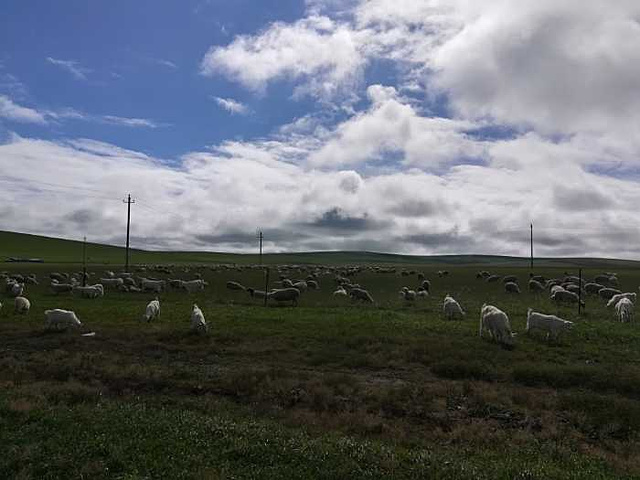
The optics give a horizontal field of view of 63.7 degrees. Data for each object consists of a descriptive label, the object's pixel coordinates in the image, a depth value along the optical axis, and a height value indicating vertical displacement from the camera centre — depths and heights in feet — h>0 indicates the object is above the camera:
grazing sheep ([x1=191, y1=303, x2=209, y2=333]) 73.77 -10.77
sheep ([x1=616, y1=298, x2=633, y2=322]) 90.94 -9.01
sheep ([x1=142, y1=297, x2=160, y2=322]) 85.47 -10.89
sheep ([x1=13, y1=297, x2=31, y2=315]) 94.38 -11.28
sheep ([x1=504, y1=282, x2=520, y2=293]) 156.66 -9.14
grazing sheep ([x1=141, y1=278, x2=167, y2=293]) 150.06 -11.04
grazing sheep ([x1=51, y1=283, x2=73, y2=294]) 139.23 -11.43
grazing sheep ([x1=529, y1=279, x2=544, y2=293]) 161.72 -8.73
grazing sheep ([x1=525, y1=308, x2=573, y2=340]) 70.85 -9.01
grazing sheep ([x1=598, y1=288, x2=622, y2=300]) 138.72 -8.67
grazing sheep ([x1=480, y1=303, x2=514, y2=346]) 67.15 -9.13
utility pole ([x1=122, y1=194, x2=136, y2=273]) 225.35 +15.31
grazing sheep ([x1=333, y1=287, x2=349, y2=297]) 140.52 -10.90
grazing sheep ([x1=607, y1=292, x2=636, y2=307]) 114.42 -8.53
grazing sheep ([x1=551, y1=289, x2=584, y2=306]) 120.78 -8.81
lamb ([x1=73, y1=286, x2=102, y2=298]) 128.57 -11.39
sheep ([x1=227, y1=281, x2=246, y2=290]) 162.08 -11.34
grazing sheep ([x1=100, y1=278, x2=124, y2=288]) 159.38 -10.99
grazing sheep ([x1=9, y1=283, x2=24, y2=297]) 128.83 -11.69
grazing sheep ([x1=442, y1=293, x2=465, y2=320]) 91.50 -9.75
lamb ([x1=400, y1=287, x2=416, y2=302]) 130.52 -10.41
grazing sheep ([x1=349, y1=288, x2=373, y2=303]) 125.18 -10.14
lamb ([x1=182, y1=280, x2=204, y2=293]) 154.27 -11.10
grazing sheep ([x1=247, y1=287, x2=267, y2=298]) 133.49 -11.10
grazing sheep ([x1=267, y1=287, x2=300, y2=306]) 117.50 -10.00
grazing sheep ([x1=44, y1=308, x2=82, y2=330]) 75.97 -10.98
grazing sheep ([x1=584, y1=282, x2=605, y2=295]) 149.59 -8.13
